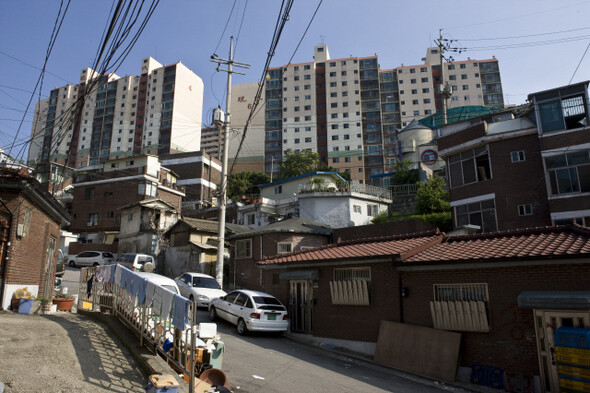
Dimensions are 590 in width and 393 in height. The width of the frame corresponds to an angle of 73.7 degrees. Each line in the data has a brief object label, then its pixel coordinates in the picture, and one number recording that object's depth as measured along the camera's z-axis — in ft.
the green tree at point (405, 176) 146.61
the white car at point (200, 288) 59.62
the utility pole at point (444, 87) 148.66
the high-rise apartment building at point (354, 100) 277.03
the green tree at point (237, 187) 177.06
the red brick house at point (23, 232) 40.22
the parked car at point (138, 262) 88.63
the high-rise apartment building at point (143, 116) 320.29
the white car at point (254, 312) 46.44
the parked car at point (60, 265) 80.84
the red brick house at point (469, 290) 30.81
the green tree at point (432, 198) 107.04
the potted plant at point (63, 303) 46.62
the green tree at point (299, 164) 195.83
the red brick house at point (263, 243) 81.25
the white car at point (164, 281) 47.66
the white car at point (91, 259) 111.24
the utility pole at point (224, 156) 67.72
